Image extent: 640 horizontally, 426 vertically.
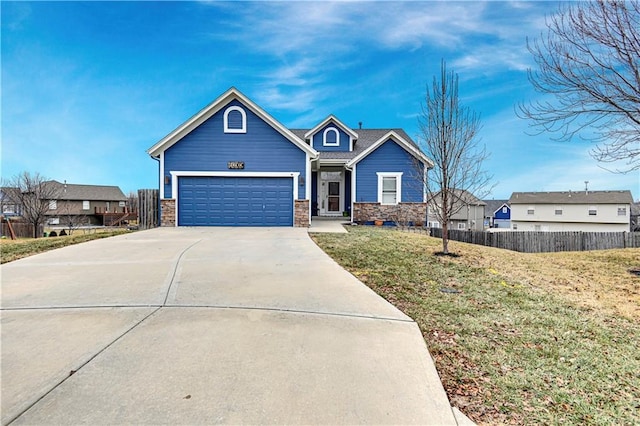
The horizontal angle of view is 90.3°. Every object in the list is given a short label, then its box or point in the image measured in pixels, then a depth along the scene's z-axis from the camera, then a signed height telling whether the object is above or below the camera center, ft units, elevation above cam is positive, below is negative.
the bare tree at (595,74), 23.81 +11.43
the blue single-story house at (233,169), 48.57 +7.01
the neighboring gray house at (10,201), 87.88 +4.35
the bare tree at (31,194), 78.69 +5.50
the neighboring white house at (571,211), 120.67 +1.27
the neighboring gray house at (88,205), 134.51 +4.76
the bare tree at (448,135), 30.94 +7.77
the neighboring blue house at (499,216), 169.17 -1.09
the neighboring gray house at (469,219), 110.42 -1.72
